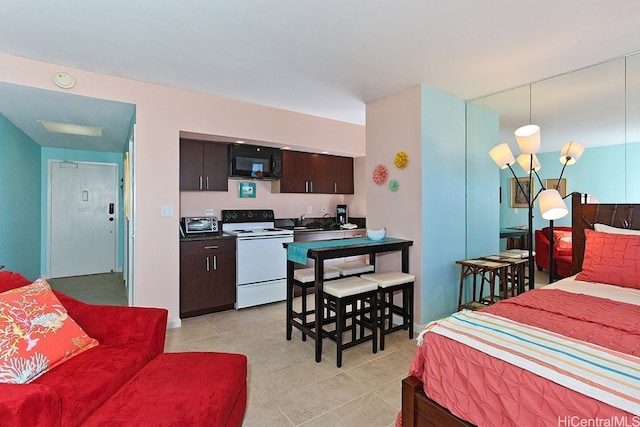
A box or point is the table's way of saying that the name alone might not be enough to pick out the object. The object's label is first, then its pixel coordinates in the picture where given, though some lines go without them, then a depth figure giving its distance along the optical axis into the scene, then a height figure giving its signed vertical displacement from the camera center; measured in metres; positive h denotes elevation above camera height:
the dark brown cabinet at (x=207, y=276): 3.44 -0.69
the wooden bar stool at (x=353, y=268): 3.08 -0.54
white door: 5.30 -0.06
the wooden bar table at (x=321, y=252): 2.57 -0.33
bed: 1.02 -0.55
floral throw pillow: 1.40 -0.58
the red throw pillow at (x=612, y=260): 2.05 -0.32
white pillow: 2.27 -0.13
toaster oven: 3.75 -0.12
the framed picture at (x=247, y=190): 4.45 +0.33
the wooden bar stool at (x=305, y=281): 2.90 -0.62
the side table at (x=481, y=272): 2.98 -0.58
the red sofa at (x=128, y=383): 1.15 -0.78
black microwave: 4.05 +0.68
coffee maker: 5.26 -0.01
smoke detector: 2.69 +1.13
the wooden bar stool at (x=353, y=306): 2.50 -0.75
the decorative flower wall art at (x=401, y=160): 3.18 +0.53
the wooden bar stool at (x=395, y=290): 2.75 -0.73
